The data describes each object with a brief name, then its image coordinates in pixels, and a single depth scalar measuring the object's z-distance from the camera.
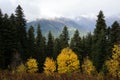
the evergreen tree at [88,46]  39.71
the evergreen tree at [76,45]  38.84
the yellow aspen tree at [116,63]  23.50
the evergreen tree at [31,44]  36.49
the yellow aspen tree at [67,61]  30.41
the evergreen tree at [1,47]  25.18
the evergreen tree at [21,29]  34.30
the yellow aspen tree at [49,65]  33.57
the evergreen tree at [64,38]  42.51
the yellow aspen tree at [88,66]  32.19
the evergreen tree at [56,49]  41.03
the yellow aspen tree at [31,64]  32.13
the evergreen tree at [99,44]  34.21
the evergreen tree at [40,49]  38.47
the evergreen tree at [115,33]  34.21
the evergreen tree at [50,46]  43.15
